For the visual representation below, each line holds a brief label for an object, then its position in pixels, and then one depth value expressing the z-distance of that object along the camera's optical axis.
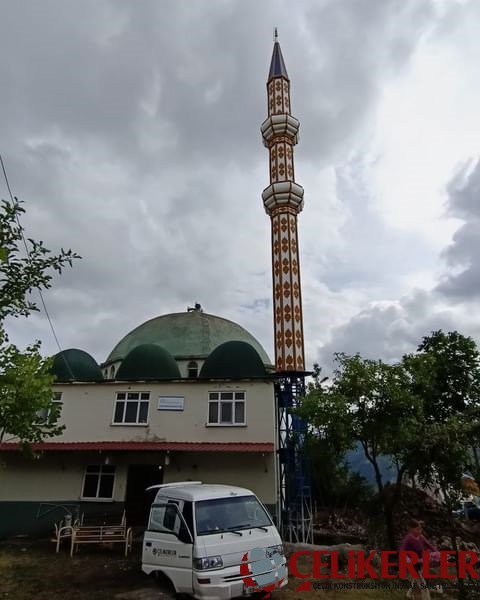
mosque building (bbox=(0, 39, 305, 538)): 15.47
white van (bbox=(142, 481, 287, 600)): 6.71
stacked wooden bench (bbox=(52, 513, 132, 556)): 12.24
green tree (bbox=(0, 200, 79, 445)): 8.09
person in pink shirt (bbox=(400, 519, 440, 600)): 6.85
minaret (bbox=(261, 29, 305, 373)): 21.66
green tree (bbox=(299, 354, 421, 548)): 11.70
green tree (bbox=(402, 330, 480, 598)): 9.49
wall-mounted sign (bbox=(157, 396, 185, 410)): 16.73
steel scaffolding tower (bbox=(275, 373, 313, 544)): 17.39
